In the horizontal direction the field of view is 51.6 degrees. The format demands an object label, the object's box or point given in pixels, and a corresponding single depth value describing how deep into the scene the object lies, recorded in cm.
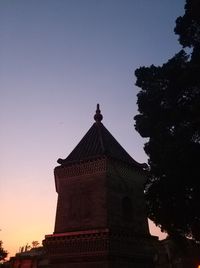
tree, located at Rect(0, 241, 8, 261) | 2377
